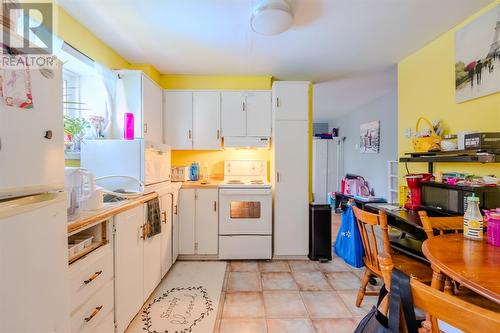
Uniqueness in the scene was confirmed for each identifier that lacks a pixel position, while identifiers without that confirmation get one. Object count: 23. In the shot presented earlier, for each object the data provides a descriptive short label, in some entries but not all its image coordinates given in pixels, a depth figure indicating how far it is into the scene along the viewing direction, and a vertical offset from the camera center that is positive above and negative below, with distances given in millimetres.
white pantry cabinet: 2988 -68
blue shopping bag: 2119 -699
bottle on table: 1271 -292
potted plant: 2180 +333
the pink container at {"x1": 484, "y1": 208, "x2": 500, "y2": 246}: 1194 -309
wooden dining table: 836 -403
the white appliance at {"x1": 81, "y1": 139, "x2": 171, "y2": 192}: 2158 +48
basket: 2282 +261
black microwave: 1667 -224
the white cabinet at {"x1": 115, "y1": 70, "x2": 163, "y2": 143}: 2531 +746
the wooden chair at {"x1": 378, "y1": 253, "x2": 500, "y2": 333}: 550 -359
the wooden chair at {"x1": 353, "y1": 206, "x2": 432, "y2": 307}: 1608 -731
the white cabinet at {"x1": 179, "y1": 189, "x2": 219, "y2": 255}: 2939 -707
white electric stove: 2930 -749
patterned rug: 1809 -1229
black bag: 656 -390
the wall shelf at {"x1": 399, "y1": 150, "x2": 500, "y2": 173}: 1716 +95
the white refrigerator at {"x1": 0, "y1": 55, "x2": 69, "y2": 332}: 747 -159
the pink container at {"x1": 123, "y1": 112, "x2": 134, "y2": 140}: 2447 +405
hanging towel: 2008 -487
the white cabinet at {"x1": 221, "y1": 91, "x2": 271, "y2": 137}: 3199 +772
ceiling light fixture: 1746 +1168
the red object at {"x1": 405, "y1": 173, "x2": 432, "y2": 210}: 2189 -201
